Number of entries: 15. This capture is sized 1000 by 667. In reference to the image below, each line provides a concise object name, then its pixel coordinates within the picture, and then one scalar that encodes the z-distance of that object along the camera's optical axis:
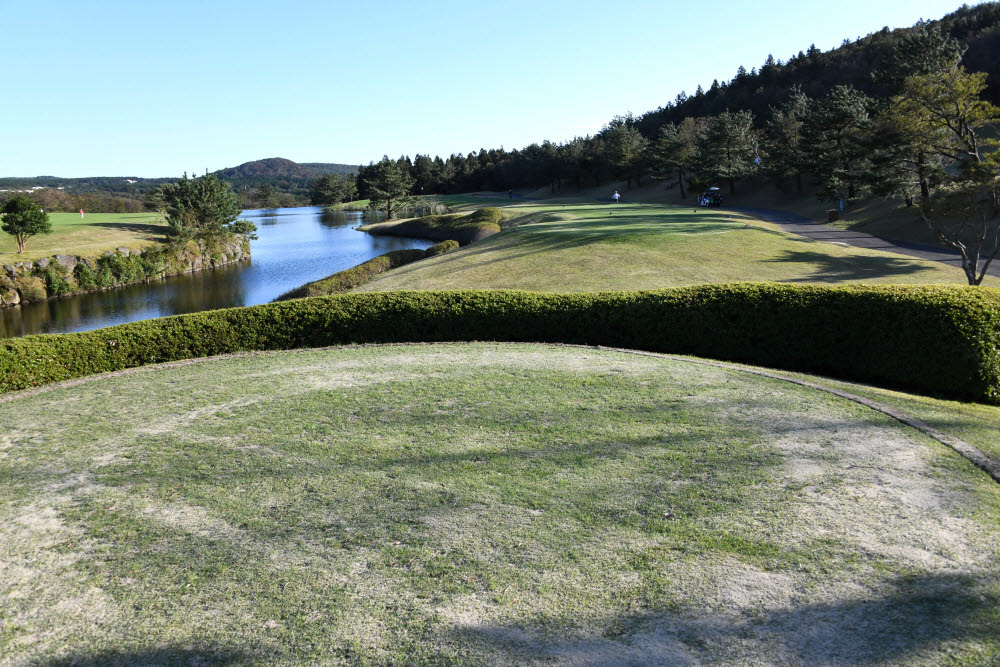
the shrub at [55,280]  34.16
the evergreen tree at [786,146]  49.72
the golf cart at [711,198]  53.25
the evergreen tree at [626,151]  74.62
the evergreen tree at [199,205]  47.31
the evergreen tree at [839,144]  40.34
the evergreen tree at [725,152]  55.53
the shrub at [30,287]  32.50
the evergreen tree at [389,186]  75.19
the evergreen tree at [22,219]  34.69
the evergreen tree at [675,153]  62.59
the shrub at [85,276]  36.06
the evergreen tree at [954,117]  21.99
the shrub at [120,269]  37.69
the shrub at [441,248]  38.74
